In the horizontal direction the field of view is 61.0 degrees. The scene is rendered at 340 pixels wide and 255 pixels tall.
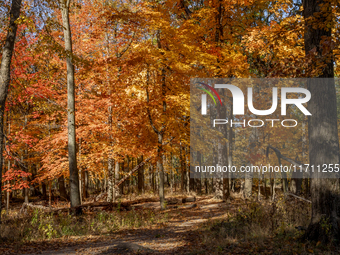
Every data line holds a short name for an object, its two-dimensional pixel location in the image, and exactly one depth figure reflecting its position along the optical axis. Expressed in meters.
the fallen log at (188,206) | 15.57
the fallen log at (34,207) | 13.12
